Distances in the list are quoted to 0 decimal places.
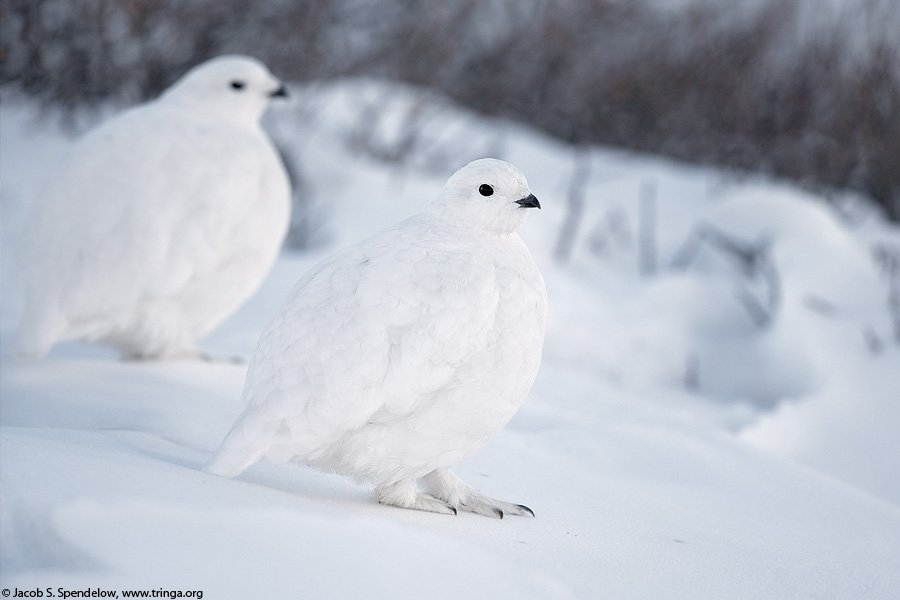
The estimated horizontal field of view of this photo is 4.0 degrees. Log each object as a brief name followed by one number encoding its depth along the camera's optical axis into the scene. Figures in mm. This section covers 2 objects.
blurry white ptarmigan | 7015
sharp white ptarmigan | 6769
